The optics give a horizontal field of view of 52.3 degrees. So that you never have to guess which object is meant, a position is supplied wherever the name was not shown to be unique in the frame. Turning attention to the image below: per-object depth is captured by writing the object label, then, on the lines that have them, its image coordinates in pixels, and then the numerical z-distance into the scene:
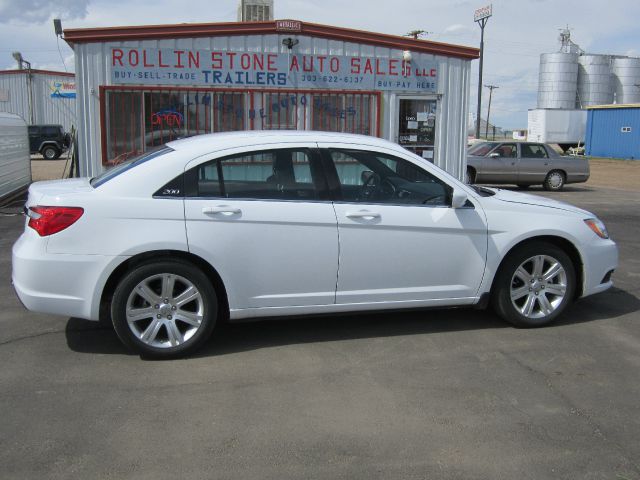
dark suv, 32.20
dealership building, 10.85
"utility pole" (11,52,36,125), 39.00
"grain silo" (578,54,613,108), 56.06
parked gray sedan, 18.62
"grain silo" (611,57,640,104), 56.28
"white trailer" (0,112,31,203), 13.44
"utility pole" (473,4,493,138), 40.51
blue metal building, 37.26
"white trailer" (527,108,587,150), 45.62
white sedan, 4.47
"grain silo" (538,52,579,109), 55.41
